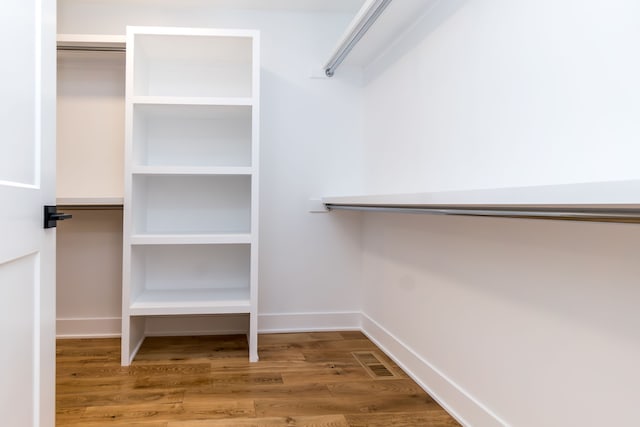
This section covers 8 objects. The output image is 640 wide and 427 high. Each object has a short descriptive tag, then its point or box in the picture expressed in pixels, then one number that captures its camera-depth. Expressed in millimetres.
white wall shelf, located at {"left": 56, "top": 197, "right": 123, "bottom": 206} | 2139
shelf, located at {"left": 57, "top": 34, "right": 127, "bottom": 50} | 2238
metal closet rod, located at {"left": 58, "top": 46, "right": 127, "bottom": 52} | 2320
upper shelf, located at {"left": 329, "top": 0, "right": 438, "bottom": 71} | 1757
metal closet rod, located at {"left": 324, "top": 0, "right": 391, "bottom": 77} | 1669
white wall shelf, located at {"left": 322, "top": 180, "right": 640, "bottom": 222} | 610
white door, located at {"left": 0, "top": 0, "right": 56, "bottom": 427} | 868
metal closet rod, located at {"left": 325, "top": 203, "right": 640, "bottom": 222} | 672
